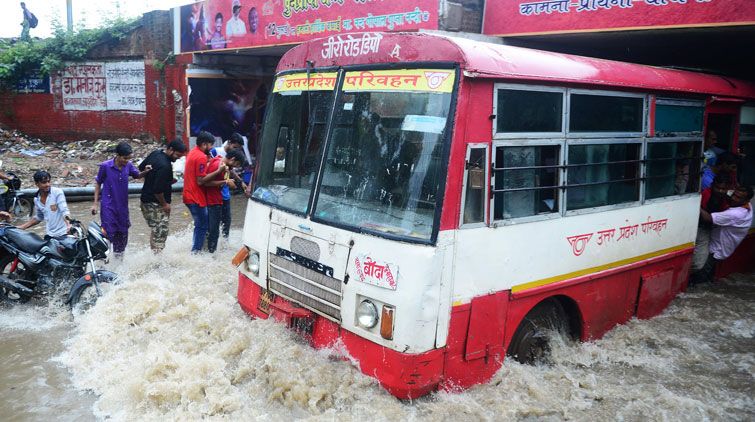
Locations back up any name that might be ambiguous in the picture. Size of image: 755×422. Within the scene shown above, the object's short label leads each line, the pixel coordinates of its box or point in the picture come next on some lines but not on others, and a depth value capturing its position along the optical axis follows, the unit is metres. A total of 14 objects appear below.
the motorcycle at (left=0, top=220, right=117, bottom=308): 6.07
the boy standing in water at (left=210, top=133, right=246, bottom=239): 8.44
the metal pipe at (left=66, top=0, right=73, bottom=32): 19.87
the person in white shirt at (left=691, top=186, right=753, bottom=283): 6.86
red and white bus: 3.88
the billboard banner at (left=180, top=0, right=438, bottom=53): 9.80
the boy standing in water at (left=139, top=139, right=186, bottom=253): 7.37
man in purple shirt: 7.04
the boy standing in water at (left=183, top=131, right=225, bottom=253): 7.62
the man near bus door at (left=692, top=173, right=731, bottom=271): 7.07
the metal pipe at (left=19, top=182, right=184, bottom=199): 12.27
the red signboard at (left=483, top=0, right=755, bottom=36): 7.01
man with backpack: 19.45
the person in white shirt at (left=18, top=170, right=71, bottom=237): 6.68
